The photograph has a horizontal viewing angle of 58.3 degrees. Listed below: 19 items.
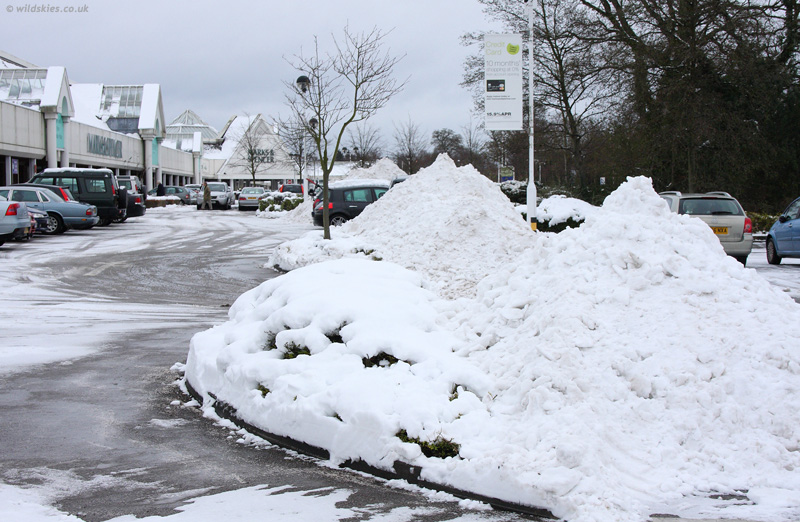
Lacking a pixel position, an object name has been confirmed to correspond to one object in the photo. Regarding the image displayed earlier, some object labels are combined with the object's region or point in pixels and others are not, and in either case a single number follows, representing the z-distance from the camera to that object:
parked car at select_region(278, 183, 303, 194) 60.54
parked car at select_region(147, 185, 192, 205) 59.40
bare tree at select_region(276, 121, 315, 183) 42.17
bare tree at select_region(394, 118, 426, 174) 60.12
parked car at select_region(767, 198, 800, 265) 16.75
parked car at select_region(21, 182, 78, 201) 25.99
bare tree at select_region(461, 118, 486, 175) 62.79
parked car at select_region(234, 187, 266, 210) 49.56
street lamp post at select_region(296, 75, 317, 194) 22.39
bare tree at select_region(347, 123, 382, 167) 62.44
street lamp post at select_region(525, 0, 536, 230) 17.06
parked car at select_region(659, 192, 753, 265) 15.84
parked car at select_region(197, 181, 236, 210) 50.66
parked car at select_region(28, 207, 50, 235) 24.22
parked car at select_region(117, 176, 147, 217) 34.50
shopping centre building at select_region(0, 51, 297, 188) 39.97
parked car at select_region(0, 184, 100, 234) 24.16
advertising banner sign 18.02
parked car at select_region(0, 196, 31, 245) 19.34
